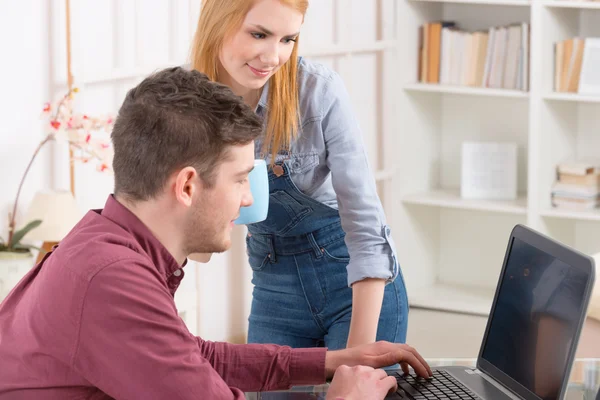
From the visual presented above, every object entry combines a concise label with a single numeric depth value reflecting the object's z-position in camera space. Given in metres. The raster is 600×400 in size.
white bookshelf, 6.24
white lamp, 4.87
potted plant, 4.81
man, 2.43
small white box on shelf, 6.45
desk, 3.14
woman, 3.44
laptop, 2.80
